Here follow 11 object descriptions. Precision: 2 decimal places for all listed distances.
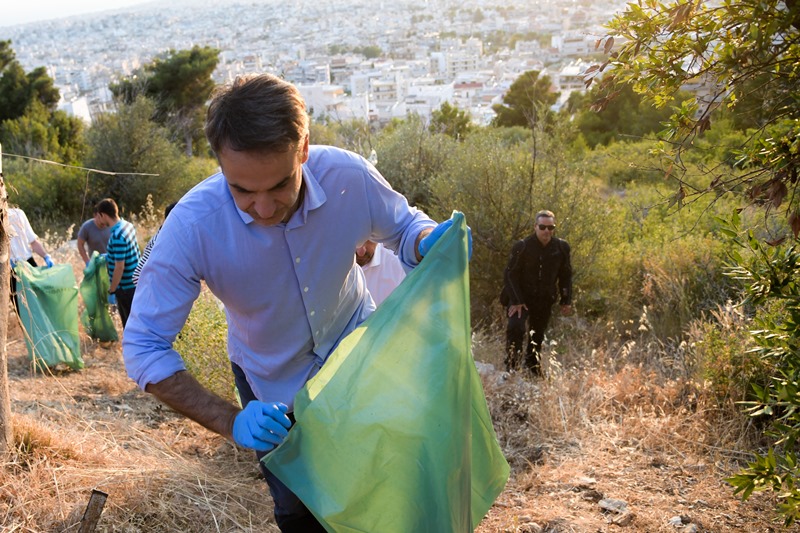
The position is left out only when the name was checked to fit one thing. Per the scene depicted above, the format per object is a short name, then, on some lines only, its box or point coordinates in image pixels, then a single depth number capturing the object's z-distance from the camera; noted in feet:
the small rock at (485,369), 17.11
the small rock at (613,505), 10.44
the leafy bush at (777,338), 6.03
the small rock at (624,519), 10.11
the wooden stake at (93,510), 7.95
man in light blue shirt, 5.98
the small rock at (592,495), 10.90
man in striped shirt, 20.71
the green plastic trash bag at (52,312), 18.79
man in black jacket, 19.74
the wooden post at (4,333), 10.69
